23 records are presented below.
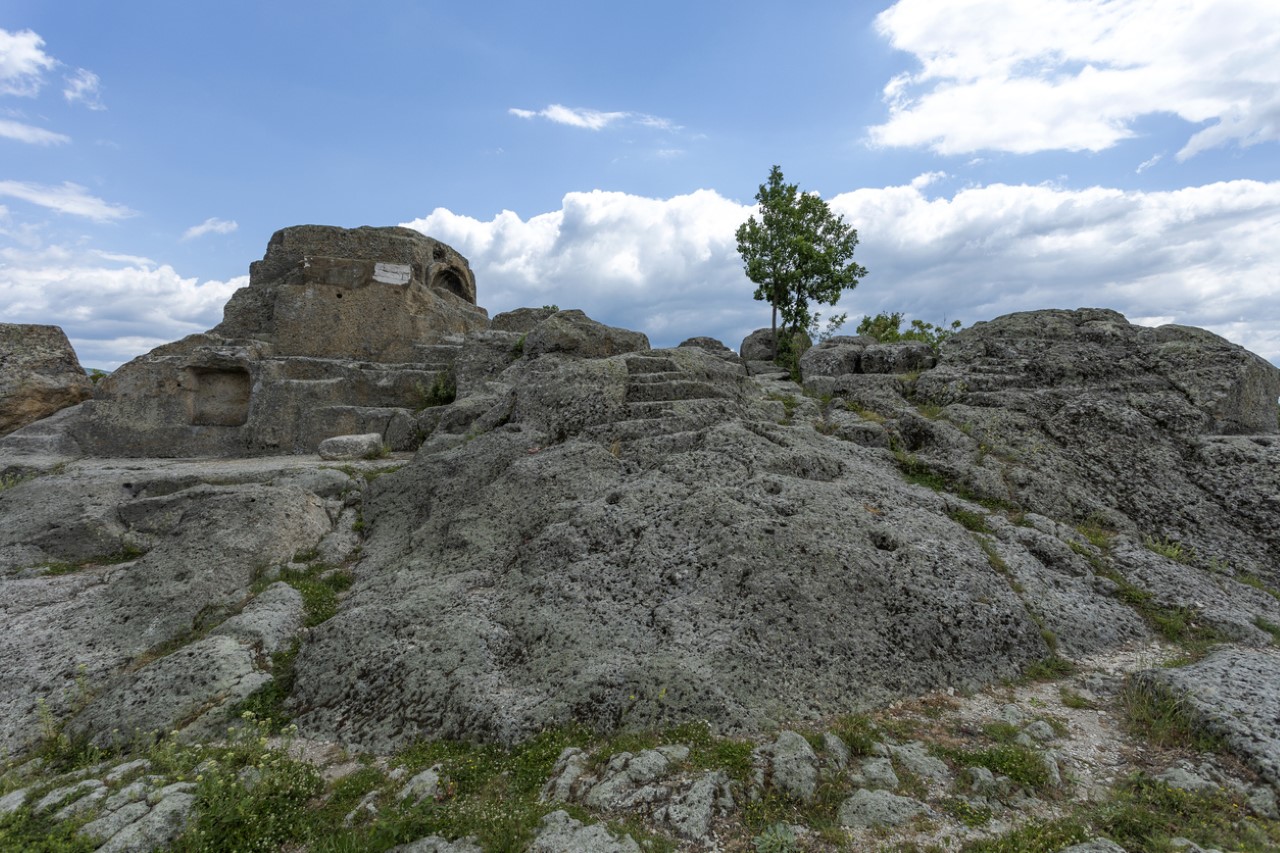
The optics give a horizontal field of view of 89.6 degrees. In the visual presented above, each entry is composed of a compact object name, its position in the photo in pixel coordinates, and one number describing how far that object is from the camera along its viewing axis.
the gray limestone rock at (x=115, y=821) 4.00
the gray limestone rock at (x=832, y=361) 14.31
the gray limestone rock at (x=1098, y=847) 3.58
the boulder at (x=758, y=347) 27.51
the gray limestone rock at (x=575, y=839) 3.76
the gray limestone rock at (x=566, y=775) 4.27
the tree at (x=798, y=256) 32.69
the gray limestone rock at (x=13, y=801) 4.27
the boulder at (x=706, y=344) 20.86
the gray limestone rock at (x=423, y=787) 4.32
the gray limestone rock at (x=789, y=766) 4.21
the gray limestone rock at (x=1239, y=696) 4.37
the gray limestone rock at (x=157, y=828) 3.89
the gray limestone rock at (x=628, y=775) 4.16
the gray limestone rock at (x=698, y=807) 3.94
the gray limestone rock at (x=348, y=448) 12.16
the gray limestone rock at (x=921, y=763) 4.33
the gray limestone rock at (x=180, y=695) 5.32
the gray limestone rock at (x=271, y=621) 6.34
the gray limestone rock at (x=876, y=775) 4.25
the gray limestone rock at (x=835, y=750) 4.42
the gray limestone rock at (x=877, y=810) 3.96
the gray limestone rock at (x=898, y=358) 13.12
